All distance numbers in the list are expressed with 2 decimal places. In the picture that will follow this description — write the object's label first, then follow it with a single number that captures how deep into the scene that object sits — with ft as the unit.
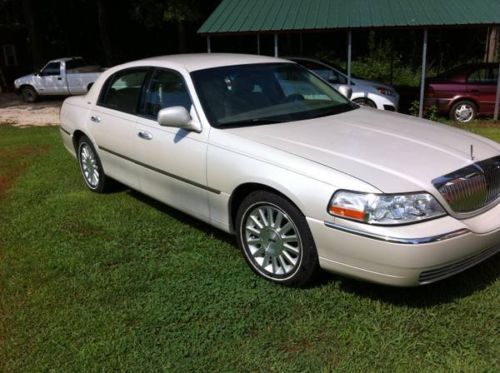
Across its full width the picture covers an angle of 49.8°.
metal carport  38.86
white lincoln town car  10.42
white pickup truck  63.93
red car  40.29
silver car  39.91
